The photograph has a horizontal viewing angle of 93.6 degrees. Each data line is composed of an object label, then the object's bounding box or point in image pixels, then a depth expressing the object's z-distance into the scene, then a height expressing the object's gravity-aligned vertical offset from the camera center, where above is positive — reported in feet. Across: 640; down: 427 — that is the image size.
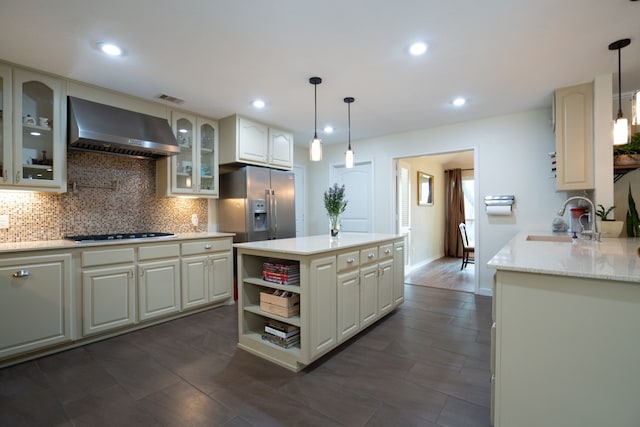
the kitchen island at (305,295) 7.13 -2.19
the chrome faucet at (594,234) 7.99 -0.61
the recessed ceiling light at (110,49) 7.39 +4.18
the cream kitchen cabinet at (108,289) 8.68 -2.26
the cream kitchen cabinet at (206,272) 10.99 -2.25
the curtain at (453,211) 24.47 +0.11
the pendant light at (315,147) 9.28 +2.05
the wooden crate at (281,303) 7.59 -2.33
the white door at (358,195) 17.19 +1.05
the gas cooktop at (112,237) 9.45 -0.77
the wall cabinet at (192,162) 11.77 +2.13
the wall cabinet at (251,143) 12.89 +3.21
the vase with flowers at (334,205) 9.98 +0.27
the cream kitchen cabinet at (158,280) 9.81 -2.25
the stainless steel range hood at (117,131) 8.96 +2.67
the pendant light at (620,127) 7.38 +2.08
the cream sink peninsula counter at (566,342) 3.99 -1.87
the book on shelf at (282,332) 7.66 -3.09
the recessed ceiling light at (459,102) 11.26 +4.25
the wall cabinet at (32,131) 8.21 +2.42
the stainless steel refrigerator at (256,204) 13.00 +0.43
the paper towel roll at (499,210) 12.81 +0.09
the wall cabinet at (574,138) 9.75 +2.47
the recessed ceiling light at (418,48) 7.47 +4.19
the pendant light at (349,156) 10.63 +2.03
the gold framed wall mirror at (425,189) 21.16 +1.72
